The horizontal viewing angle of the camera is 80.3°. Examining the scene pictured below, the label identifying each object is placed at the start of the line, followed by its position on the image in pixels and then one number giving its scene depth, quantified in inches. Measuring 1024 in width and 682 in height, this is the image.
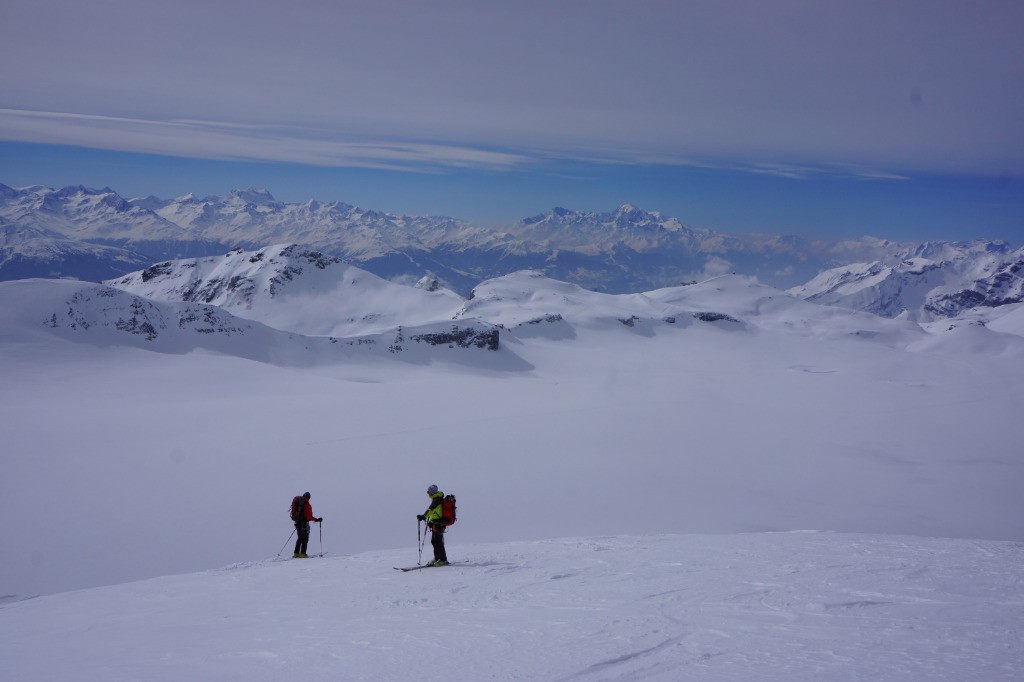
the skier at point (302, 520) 673.6
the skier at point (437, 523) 550.3
